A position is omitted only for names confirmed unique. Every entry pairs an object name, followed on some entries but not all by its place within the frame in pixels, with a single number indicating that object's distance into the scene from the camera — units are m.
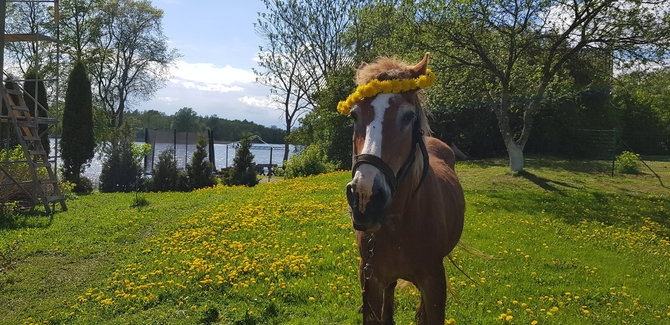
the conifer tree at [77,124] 20.59
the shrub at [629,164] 17.53
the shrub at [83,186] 19.36
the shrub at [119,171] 20.41
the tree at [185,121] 59.31
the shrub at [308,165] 22.33
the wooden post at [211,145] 25.72
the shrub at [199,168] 20.28
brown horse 2.08
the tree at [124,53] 34.75
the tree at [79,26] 32.97
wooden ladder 11.38
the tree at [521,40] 13.28
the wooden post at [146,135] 24.08
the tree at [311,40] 29.84
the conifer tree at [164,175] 20.25
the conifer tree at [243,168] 21.38
